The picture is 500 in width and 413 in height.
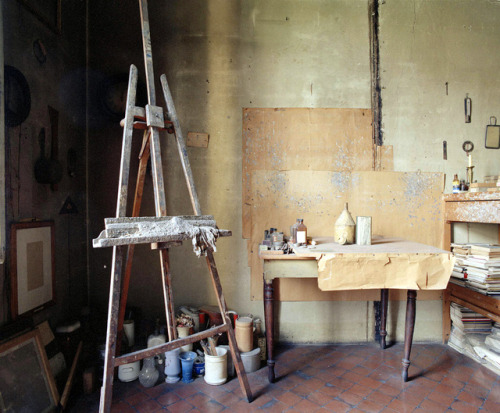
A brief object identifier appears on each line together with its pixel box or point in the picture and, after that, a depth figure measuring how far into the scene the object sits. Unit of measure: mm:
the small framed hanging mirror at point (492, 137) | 3109
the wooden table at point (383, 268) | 2150
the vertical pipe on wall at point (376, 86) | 3066
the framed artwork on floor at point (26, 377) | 1821
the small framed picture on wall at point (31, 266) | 2078
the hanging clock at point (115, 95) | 2840
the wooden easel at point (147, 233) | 1736
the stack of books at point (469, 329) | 2834
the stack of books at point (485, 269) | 2588
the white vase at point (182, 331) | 2570
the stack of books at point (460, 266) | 2822
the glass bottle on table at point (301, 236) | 2543
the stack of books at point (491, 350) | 2553
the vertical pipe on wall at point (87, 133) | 2957
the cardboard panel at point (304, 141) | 3045
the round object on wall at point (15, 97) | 2008
